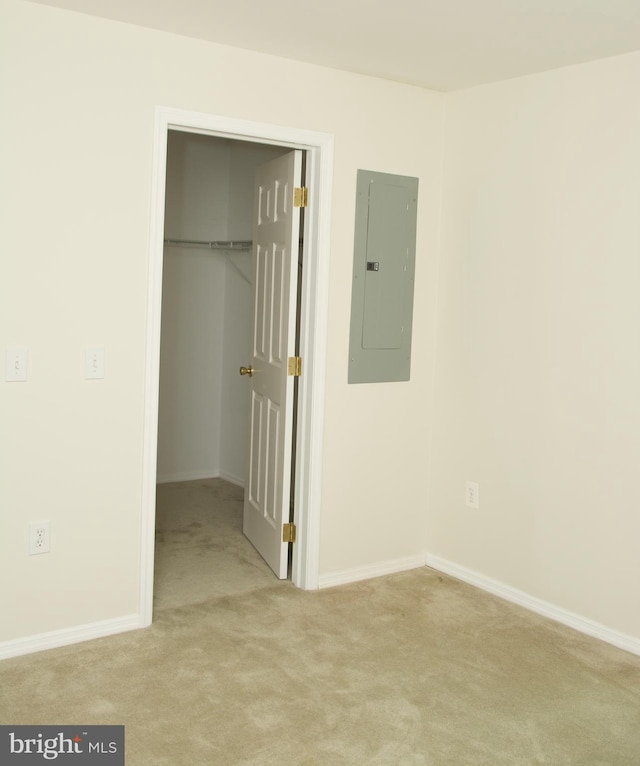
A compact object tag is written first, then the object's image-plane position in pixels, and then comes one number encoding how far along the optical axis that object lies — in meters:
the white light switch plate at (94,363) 3.06
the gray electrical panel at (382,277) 3.75
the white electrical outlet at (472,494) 3.88
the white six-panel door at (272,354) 3.75
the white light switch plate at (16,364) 2.89
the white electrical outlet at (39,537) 3.00
